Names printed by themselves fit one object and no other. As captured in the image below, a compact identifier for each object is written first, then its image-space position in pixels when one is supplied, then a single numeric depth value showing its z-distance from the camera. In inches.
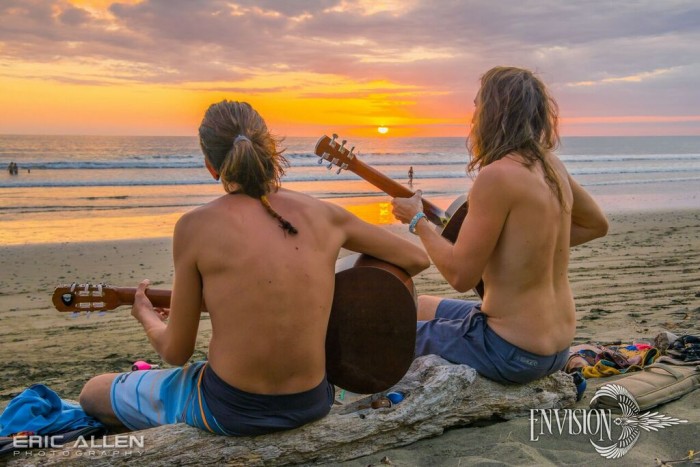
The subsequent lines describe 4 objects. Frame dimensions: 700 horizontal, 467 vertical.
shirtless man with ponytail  102.6
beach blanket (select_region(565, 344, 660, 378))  164.9
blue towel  119.7
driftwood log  112.6
